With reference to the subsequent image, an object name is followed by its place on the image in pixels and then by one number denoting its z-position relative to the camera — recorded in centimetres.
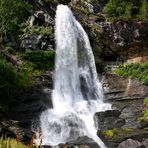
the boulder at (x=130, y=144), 1761
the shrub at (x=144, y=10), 3397
